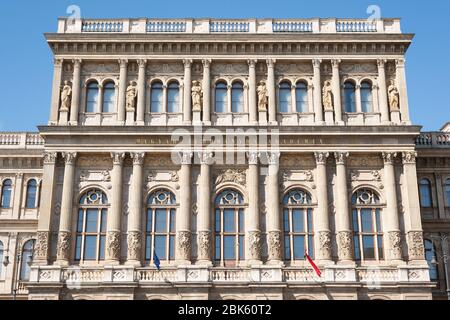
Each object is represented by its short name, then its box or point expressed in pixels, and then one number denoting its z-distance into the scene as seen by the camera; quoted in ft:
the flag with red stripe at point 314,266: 119.55
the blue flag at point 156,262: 119.75
